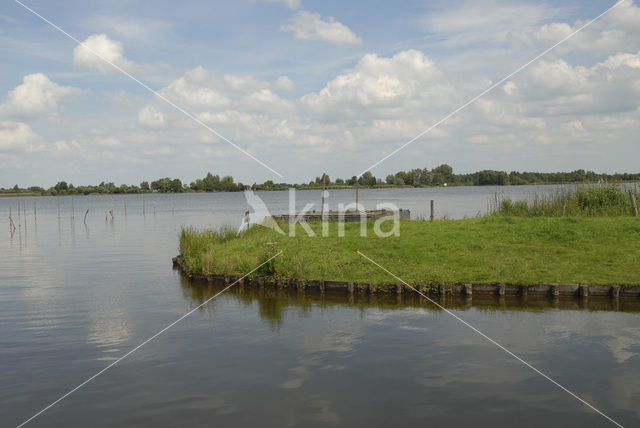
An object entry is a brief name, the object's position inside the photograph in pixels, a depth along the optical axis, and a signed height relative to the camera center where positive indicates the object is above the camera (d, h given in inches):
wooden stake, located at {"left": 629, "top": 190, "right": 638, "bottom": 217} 964.1 -21.3
